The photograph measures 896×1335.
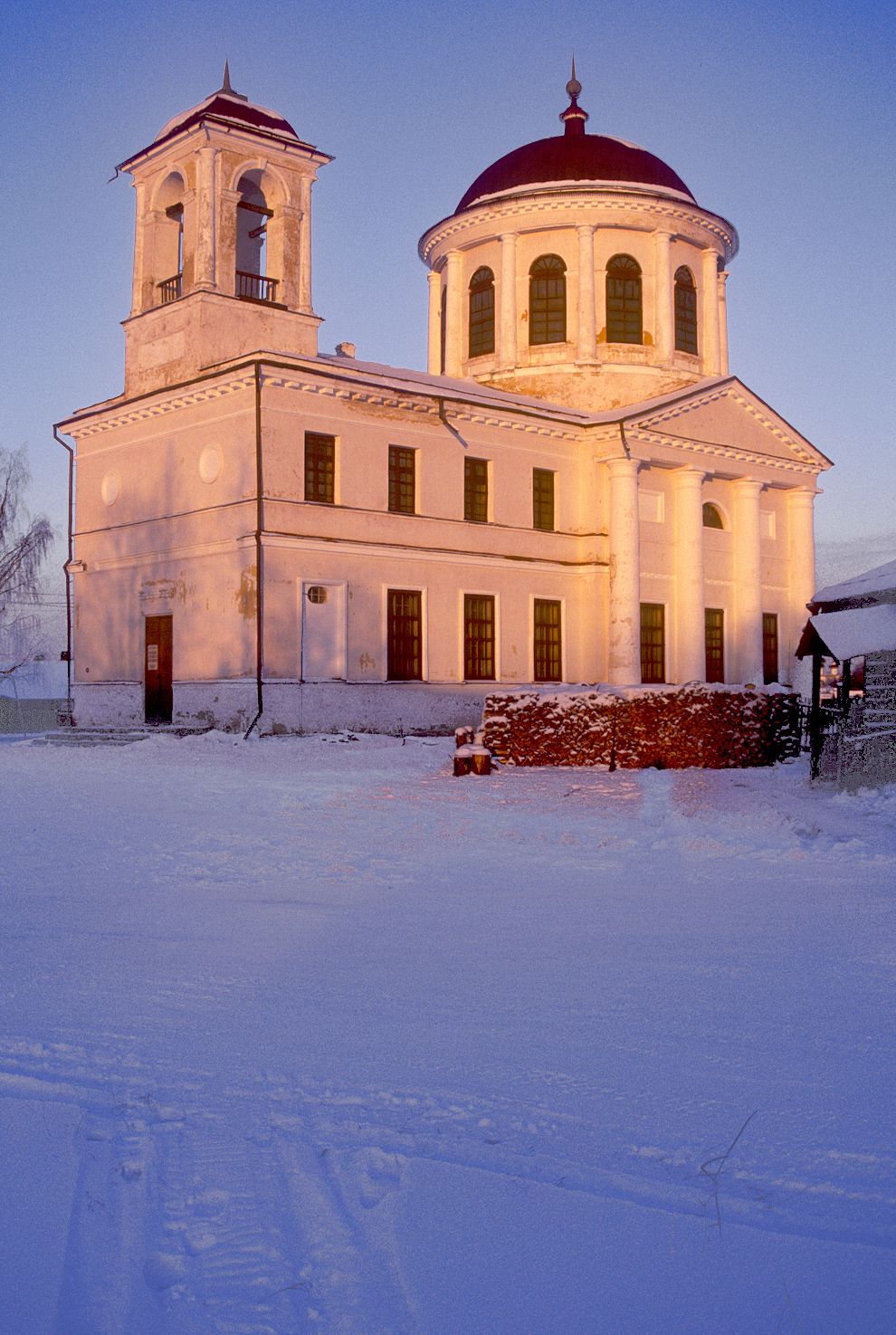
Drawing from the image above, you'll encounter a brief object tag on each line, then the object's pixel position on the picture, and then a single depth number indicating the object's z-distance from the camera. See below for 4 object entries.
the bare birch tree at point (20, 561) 38.16
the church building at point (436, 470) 25.66
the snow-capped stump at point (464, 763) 17.48
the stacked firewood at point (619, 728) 18.86
